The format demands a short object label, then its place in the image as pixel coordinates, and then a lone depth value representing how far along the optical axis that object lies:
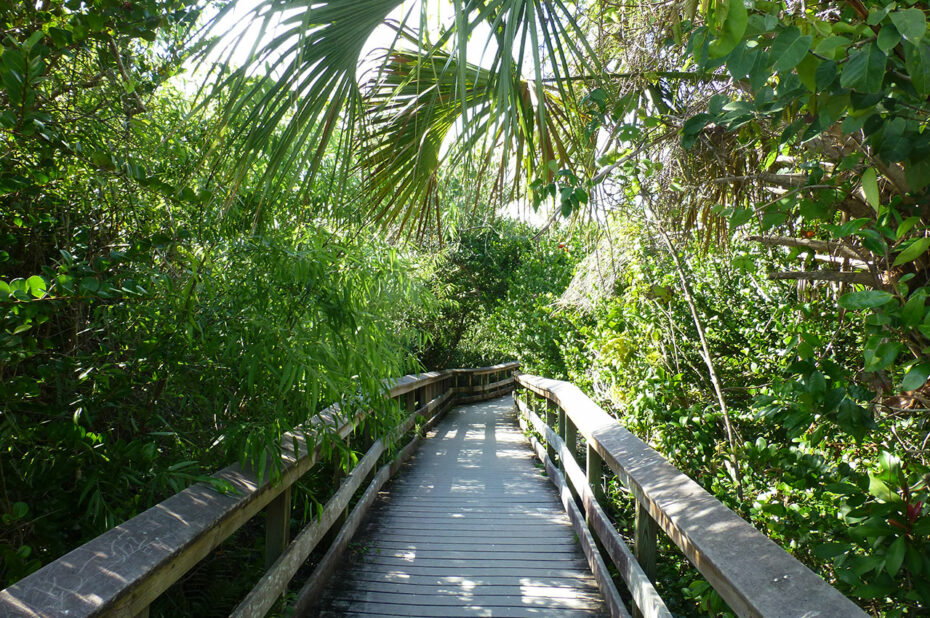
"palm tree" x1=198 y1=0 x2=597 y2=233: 1.68
